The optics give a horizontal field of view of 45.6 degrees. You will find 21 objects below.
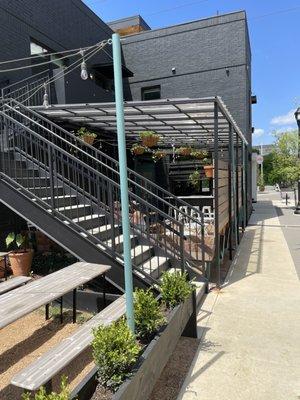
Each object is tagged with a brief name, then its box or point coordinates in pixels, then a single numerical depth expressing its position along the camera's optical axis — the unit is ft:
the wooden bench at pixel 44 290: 10.46
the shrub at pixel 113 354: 7.41
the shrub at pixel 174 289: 11.44
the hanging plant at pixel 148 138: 27.23
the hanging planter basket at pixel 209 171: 33.56
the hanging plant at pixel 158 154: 35.53
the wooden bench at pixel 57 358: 7.52
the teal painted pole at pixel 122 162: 7.85
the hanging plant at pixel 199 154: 36.91
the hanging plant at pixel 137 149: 31.48
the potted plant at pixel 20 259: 19.38
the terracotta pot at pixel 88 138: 25.35
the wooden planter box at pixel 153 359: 7.19
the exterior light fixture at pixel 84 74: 17.27
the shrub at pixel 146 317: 9.41
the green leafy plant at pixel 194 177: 37.47
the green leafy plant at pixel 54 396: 6.12
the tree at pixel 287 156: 53.93
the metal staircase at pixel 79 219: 15.40
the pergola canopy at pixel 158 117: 19.25
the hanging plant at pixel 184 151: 36.39
